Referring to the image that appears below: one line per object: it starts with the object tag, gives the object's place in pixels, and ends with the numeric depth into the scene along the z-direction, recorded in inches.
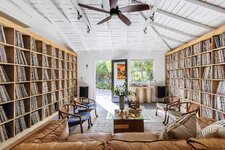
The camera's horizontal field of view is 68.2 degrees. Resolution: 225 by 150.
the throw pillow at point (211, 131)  59.2
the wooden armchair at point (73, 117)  130.9
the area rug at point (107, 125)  151.9
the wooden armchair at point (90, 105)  178.8
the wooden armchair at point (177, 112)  147.5
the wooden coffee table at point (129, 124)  127.7
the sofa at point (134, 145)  48.4
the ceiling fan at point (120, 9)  103.9
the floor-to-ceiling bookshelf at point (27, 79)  107.5
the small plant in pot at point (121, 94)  151.6
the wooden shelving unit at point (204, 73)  133.6
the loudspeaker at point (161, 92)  273.3
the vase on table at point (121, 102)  150.9
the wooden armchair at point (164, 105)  171.1
